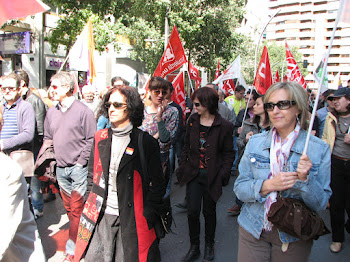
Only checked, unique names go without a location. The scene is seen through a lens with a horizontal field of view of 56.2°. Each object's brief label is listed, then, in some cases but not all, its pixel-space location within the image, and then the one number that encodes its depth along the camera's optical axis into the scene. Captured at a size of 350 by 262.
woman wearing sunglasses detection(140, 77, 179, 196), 4.12
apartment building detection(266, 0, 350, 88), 118.81
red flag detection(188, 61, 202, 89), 15.04
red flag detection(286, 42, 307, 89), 10.58
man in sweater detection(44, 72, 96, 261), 3.66
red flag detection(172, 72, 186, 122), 7.11
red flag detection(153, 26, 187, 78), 6.81
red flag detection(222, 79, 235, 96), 12.91
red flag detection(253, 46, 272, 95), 6.12
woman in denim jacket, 2.03
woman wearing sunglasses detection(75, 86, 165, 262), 2.44
